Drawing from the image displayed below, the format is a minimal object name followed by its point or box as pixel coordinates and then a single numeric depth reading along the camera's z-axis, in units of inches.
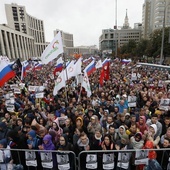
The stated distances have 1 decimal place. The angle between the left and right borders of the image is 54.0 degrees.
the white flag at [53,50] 270.2
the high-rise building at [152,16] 2684.5
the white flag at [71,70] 359.3
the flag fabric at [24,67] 495.7
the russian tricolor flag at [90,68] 418.6
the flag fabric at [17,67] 596.8
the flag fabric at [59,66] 490.9
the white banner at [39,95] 300.2
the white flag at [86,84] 320.8
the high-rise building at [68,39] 5800.7
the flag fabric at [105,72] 435.2
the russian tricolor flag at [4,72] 306.7
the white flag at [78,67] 348.5
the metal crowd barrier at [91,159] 145.6
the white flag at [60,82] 294.9
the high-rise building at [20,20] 3341.5
